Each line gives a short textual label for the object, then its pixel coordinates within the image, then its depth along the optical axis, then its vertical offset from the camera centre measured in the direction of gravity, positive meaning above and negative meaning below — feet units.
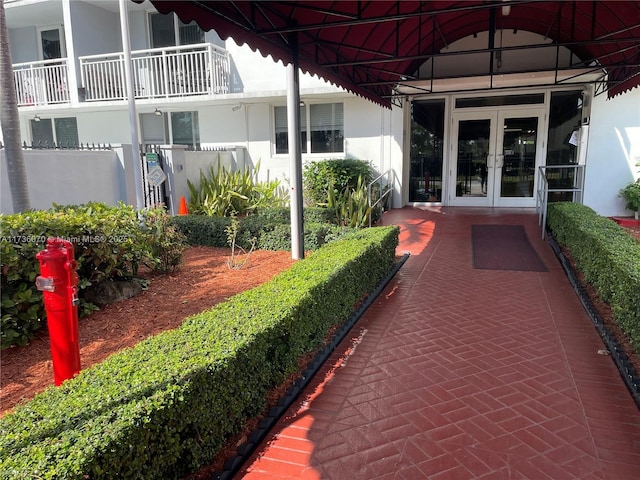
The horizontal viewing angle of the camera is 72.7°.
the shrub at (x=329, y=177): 37.09 -0.94
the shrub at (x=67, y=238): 13.08 -2.75
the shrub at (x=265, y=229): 25.14 -3.66
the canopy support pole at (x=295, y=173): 21.67 -0.33
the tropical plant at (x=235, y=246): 21.72 -4.61
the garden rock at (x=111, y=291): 16.30 -4.61
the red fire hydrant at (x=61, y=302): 9.07 -2.81
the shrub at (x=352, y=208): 29.35 -2.89
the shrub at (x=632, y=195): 32.78 -2.66
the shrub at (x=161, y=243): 19.63 -3.34
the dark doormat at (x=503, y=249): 23.24 -5.13
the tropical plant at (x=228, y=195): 33.53 -2.14
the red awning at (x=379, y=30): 15.56 +6.07
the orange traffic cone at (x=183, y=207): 32.63 -2.84
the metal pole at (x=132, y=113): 29.22 +3.80
